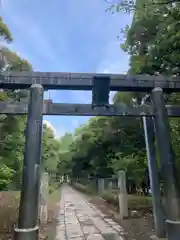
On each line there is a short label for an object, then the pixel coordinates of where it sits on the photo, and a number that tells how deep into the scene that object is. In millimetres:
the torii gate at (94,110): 3922
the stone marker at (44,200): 7744
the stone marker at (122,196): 8117
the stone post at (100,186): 14695
